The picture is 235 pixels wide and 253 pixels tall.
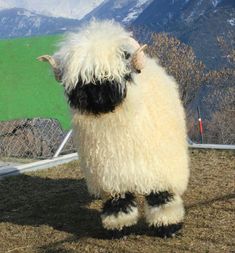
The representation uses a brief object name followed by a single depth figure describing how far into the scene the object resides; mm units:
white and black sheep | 4039
